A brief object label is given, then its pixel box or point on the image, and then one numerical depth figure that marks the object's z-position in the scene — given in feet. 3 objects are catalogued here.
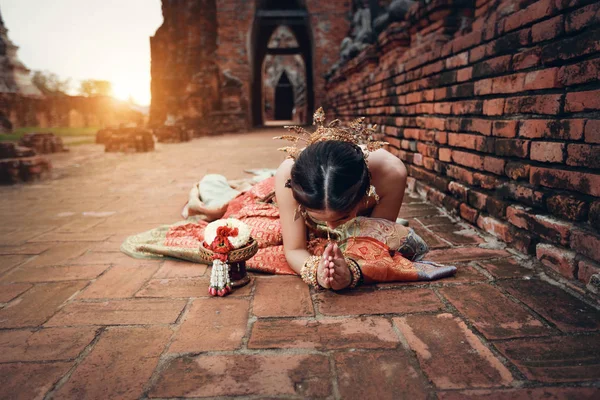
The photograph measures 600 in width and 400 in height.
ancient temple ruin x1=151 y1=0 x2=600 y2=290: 4.96
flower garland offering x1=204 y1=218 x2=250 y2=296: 4.99
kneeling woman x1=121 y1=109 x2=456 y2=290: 4.43
